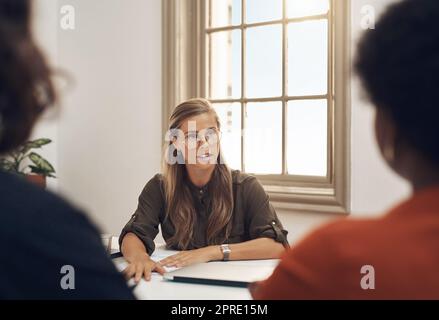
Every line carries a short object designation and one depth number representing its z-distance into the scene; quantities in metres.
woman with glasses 2.20
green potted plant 3.25
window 2.83
